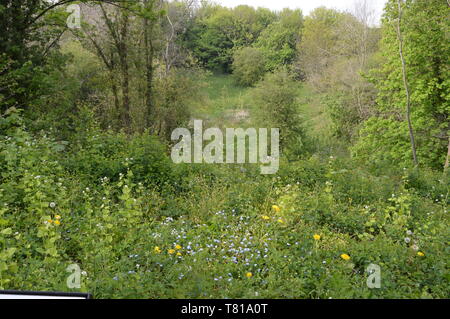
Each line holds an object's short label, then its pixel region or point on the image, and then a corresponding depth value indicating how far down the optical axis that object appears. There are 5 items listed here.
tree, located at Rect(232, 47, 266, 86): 23.94
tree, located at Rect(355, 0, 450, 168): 11.15
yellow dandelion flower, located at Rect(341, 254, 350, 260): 3.28
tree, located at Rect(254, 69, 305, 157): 14.17
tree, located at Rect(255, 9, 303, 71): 25.55
